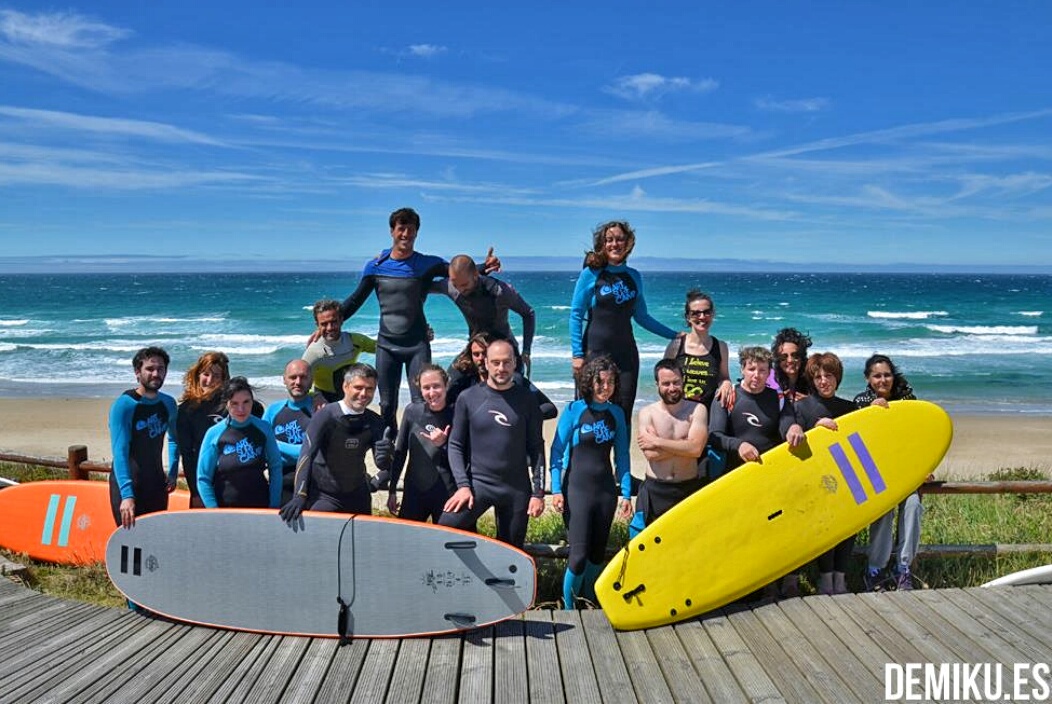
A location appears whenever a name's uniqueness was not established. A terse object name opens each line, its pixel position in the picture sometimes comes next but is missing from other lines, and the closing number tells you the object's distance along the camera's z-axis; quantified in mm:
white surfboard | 4484
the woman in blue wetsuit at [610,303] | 4969
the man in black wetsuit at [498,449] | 4188
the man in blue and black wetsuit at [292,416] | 4809
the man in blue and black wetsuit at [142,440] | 4473
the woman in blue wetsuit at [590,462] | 4203
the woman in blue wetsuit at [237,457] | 4340
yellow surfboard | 4113
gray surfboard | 3941
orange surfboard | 5793
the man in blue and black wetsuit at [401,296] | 5371
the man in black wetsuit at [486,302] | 5102
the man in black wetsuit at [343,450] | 4172
